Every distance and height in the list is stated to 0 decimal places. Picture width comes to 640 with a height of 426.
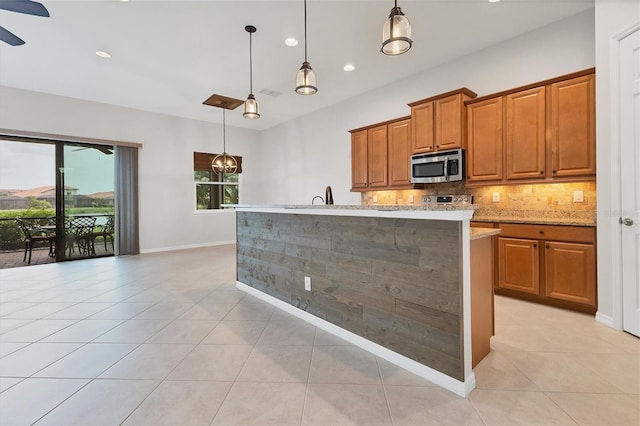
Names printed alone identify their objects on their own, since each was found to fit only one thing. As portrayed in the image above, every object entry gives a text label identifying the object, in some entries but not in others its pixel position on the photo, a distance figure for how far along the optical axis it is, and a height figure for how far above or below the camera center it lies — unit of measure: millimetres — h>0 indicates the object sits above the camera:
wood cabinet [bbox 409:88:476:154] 3633 +1208
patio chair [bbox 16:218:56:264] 5340 -433
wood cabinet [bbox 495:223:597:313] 2723 -591
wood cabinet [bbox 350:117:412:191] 4367 +923
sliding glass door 5598 +271
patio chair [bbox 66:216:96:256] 5699 -431
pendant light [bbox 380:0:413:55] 1790 +1177
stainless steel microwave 3643 +595
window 7209 +758
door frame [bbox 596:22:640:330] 2434 +194
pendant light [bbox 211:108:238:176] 4551 +798
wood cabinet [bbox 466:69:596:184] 2832 +868
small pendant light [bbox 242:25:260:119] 3215 +1226
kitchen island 1648 -514
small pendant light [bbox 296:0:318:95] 2504 +1193
